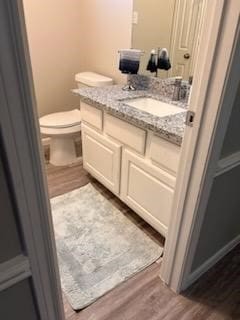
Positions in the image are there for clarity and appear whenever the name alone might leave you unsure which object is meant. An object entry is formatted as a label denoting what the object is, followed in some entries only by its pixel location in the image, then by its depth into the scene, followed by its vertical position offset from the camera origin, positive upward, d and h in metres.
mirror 1.77 -0.08
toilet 2.36 -0.93
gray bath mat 1.45 -1.34
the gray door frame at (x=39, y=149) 0.52 -0.33
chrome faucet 1.88 -0.46
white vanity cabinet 1.49 -0.88
